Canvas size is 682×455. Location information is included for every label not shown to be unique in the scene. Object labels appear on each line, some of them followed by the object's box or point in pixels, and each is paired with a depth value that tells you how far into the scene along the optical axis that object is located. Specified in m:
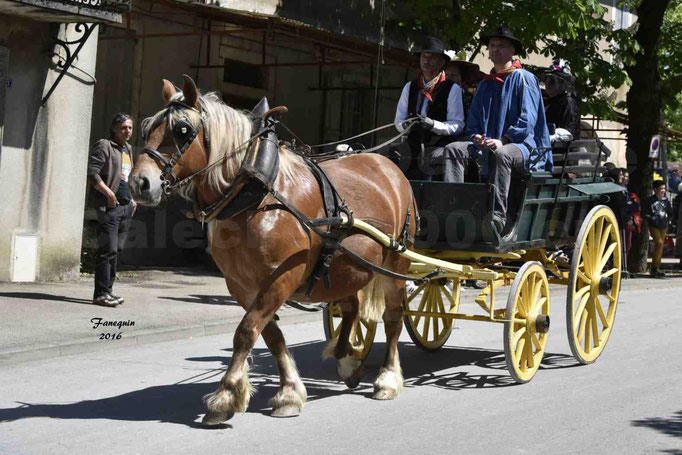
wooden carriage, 7.60
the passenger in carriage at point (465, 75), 8.92
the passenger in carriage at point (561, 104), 9.71
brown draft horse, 5.77
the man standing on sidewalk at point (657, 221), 19.06
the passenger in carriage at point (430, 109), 8.12
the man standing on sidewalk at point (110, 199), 10.55
